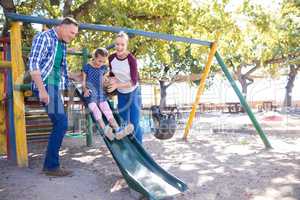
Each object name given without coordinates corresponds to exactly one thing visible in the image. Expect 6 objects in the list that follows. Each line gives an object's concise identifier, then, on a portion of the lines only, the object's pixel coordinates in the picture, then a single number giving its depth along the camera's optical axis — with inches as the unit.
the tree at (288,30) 425.5
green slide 83.0
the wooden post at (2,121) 132.1
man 95.7
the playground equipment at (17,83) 112.0
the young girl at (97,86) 115.5
